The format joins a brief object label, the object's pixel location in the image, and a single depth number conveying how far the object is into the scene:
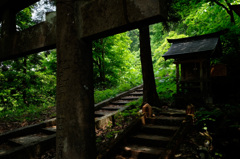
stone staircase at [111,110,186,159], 4.00
